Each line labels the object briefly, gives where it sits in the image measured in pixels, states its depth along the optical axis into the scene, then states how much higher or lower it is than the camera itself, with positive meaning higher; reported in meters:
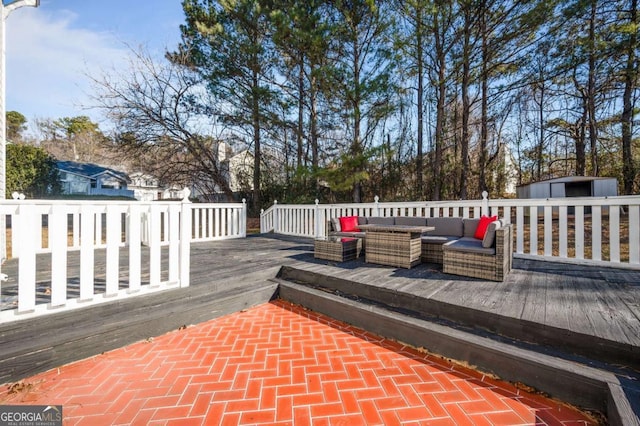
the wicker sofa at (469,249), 3.14 -0.46
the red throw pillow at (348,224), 5.34 -0.20
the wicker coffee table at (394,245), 3.83 -0.46
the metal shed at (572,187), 8.59 +0.88
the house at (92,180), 20.11 +2.87
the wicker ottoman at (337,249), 4.32 -0.57
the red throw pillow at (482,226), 3.90 -0.18
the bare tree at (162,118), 9.01 +3.51
